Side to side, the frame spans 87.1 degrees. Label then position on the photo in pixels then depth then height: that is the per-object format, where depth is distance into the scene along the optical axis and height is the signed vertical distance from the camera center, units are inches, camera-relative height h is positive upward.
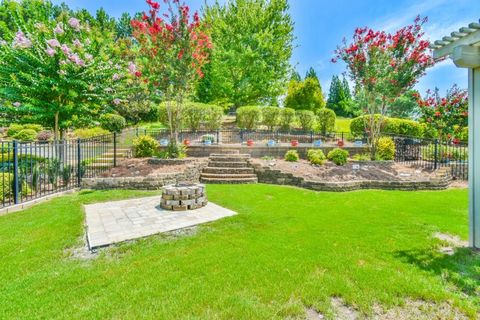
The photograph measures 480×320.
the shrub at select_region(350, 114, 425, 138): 643.5 +70.2
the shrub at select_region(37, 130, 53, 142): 634.2 +58.2
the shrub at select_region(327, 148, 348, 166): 418.3 -3.1
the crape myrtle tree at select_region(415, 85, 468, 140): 564.4 +96.5
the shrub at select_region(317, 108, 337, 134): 720.3 +101.6
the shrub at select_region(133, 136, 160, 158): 438.0 +17.5
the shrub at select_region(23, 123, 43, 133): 677.3 +83.4
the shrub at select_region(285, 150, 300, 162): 438.9 -0.8
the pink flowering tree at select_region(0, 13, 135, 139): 363.3 +125.6
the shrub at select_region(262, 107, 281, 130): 673.0 +106.7
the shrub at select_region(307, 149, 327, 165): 419.8 -2.7
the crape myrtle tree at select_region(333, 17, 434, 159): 411.2 +158.5
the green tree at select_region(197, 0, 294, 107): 829.8 +350.8
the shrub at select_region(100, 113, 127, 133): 637.3 +85.3
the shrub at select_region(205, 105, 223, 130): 629.0 +98.1
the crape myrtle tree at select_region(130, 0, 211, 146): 373.7 +171.7
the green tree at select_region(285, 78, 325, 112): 1071.6 +258.0
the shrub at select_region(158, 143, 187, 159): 421.4 +7.8
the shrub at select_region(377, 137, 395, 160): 448.8 +8.6
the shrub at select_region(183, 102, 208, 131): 610.5 +102.3
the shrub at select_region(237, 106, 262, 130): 661.3 +104.2
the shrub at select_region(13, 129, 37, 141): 596.1 +54.9
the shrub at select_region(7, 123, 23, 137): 655.8 +73.7
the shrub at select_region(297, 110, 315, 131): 713.0 +103.6
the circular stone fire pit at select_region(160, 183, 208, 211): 234.2 -39.0
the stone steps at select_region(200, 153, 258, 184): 374.3 -21.5
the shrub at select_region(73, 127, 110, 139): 605.6 +62.7
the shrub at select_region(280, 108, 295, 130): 688.4 +103.4
